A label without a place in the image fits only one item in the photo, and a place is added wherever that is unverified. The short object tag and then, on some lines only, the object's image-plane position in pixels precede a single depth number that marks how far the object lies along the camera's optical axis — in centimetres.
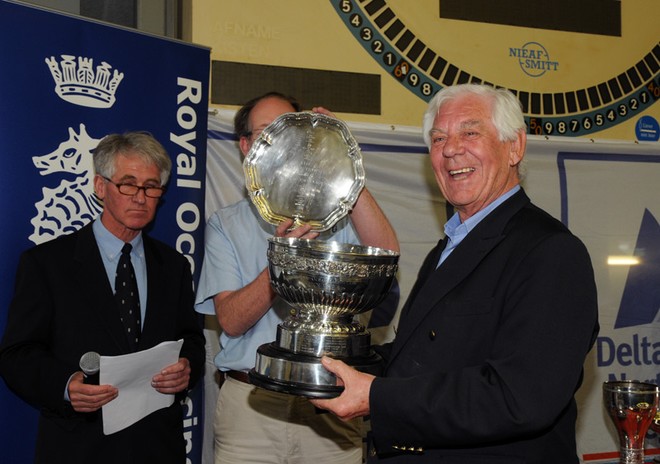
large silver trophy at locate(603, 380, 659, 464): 220
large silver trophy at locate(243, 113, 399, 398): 163
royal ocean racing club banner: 245
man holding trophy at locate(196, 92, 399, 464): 221
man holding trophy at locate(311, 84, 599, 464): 140
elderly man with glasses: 222
